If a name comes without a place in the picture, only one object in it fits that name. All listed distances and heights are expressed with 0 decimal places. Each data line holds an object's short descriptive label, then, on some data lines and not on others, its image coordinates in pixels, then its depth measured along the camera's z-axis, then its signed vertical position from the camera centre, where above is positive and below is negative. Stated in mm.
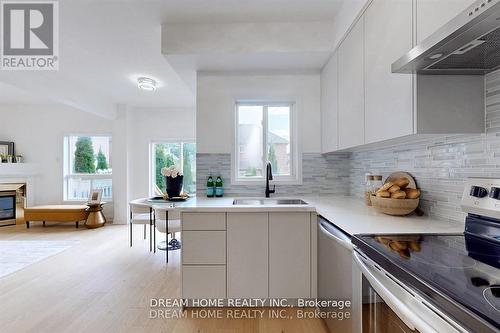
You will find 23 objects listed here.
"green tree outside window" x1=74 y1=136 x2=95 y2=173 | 5996 +246
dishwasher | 1404 -659
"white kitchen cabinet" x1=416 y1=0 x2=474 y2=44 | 1039 +635
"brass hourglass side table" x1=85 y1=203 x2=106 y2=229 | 5227 -986
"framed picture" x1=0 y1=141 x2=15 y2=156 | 5859 +420
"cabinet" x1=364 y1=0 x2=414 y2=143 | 1329 +554
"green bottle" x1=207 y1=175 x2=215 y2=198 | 2875 -229
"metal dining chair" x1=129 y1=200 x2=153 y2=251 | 3664 -672
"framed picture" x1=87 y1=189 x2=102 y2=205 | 5382 -587
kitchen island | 2146 -680
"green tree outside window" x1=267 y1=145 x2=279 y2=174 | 3068 +111
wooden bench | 5215 -917
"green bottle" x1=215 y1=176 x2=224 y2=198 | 2883 -229
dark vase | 2973 -206
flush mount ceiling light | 3867 +1216
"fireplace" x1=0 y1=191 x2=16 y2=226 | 5395 -828
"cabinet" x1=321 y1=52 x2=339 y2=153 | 2414 +597
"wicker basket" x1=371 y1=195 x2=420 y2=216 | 1634 -242
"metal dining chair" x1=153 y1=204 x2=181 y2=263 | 3422 -704
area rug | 3262 -1190
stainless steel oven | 694 -440
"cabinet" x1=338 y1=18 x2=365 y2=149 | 1861 +585
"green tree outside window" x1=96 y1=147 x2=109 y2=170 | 5996 +133
